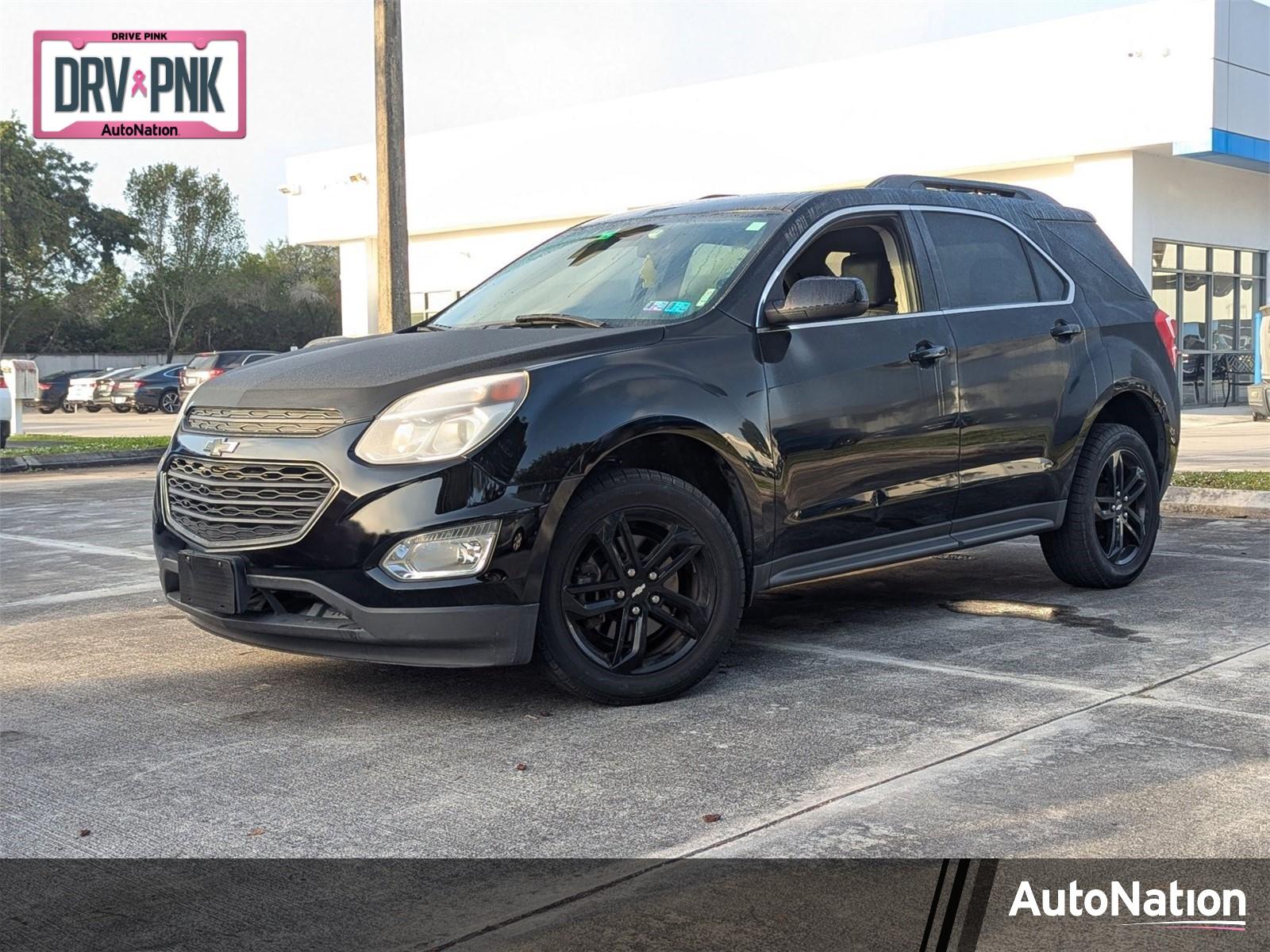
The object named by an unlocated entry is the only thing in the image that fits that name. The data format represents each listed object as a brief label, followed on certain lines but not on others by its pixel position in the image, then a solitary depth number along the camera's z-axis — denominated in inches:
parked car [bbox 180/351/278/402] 1320.1
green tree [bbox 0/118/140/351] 2143.2
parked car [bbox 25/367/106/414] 1584.6
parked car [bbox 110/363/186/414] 1446.9
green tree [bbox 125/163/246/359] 2810.0
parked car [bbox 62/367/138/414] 1475.1
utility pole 547.8
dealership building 891.4
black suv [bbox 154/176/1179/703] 191.6
